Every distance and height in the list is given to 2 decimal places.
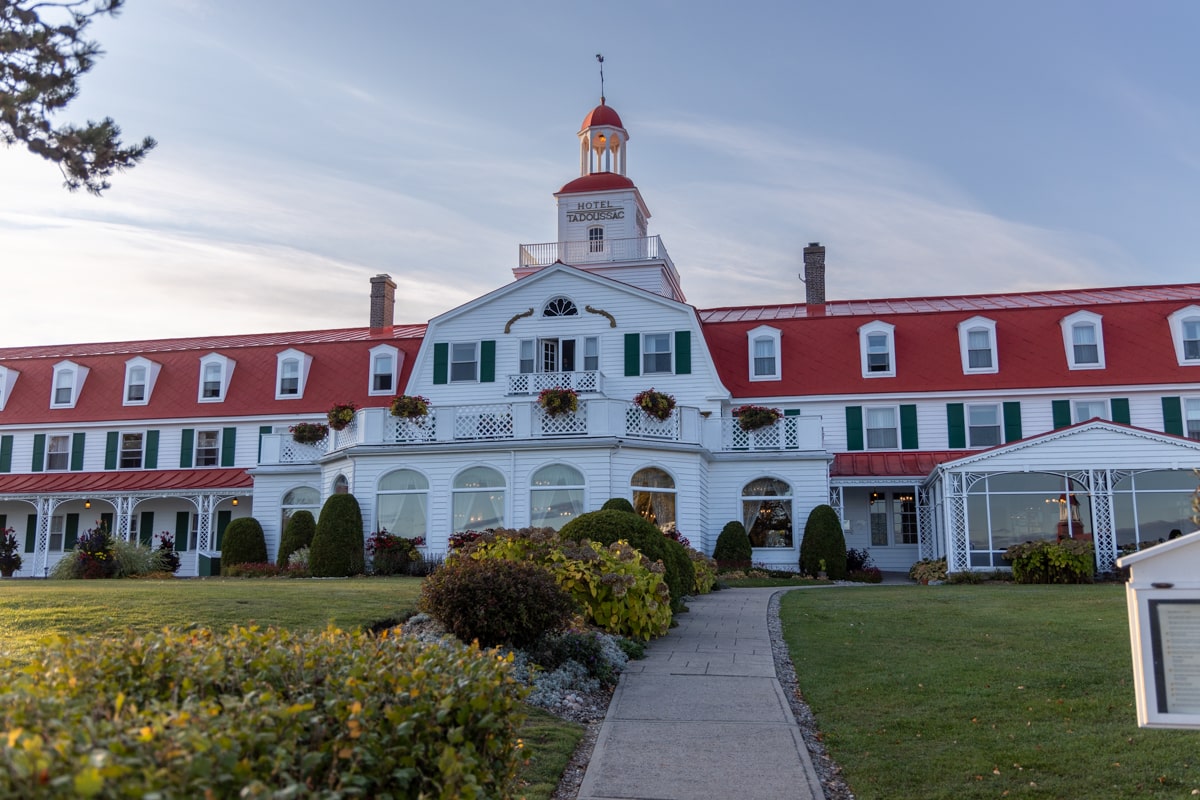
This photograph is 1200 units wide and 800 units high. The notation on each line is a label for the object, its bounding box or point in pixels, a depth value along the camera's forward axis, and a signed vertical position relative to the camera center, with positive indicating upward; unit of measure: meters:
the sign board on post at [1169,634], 4.45 -0.40
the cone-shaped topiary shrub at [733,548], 24.86 -0.08
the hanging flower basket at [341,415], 25.75 +3.25
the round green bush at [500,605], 10.27 -0.58
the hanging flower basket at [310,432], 28.06 +3.09
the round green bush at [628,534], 15.17 +0.17
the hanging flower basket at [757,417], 26.28 +3.18
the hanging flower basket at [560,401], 24.11 +3.32
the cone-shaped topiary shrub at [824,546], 24.64 -0.05
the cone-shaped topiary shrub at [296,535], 25.55 +0.33
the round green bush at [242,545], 27.16 +0.10
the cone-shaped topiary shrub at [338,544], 23.64 +0.09
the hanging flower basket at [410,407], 24.80 +3.30
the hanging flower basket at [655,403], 24.44 +3.30
